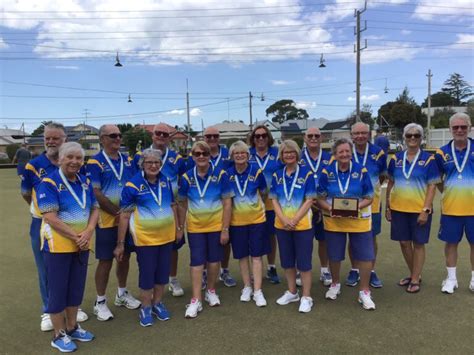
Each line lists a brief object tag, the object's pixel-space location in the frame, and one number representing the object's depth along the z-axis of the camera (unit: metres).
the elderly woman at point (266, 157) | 4.82
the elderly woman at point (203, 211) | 4.22
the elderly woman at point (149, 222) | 3.81
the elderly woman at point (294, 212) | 4.19
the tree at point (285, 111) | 97.31
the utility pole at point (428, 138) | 31.66
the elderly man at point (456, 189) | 4.51
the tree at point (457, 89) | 98.51
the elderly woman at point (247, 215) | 4.41
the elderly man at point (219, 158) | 4.79
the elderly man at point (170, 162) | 4.66
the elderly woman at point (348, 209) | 4.20
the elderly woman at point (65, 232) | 3.34
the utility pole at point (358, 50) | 23.78
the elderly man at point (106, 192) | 4.09
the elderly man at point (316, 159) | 4.75
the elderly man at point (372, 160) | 4.77
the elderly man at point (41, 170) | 3.81
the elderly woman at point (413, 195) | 4.57
